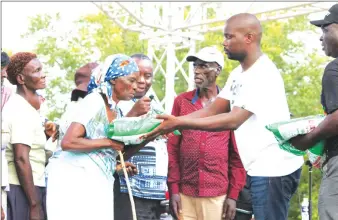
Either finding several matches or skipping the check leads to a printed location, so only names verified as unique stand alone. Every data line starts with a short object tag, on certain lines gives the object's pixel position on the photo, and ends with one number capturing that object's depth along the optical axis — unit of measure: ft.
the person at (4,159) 19.98
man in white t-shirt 19.52
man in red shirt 22.90
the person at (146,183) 21.66
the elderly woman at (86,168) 17.98
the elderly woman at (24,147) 21.26
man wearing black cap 15.90
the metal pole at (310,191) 24.66
